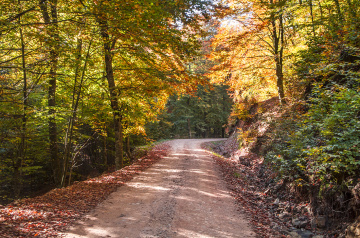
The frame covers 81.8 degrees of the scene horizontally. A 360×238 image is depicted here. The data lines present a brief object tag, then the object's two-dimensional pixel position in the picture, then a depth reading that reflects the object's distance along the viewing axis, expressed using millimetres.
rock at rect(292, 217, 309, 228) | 5326
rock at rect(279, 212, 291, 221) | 5883
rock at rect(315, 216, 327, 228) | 4957
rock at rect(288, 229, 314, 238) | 4878
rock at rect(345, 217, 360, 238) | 3879
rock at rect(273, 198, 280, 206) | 6844
